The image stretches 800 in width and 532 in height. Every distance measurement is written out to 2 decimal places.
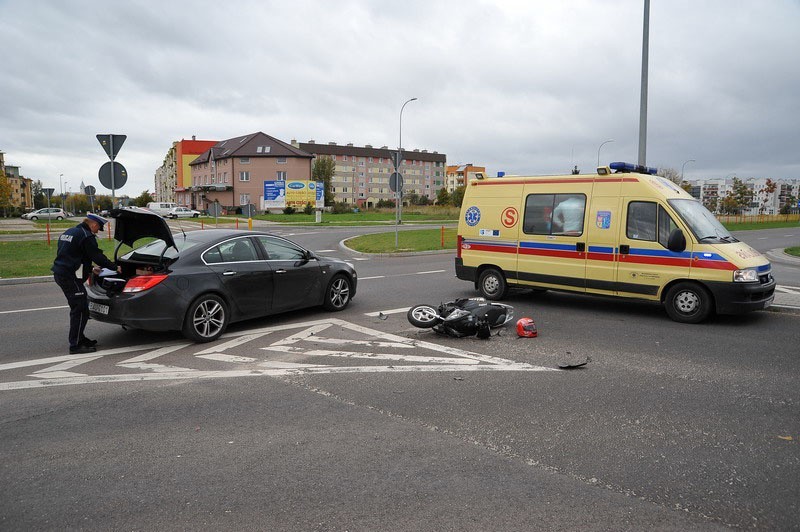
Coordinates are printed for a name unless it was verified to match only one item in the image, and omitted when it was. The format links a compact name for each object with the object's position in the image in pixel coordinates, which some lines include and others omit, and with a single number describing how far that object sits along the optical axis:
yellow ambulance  8.38
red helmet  7.62
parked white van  66.10
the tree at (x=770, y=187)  74.47
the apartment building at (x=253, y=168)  80.94
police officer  6.66
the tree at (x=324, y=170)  88.50
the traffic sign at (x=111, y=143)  11.91
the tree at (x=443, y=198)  102.75
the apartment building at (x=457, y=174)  161.75
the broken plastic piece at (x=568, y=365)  6.16
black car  6.91
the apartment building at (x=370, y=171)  125.00
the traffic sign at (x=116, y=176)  12.05
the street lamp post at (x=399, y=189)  20.85
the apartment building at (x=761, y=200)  94.26
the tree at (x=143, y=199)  99.02
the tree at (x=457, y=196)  102.00
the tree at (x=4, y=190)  65.64
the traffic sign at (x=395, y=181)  21.59
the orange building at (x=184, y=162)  103.01
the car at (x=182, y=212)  64.12
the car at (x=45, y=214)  63.03
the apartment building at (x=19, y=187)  134.60
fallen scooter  7.58
